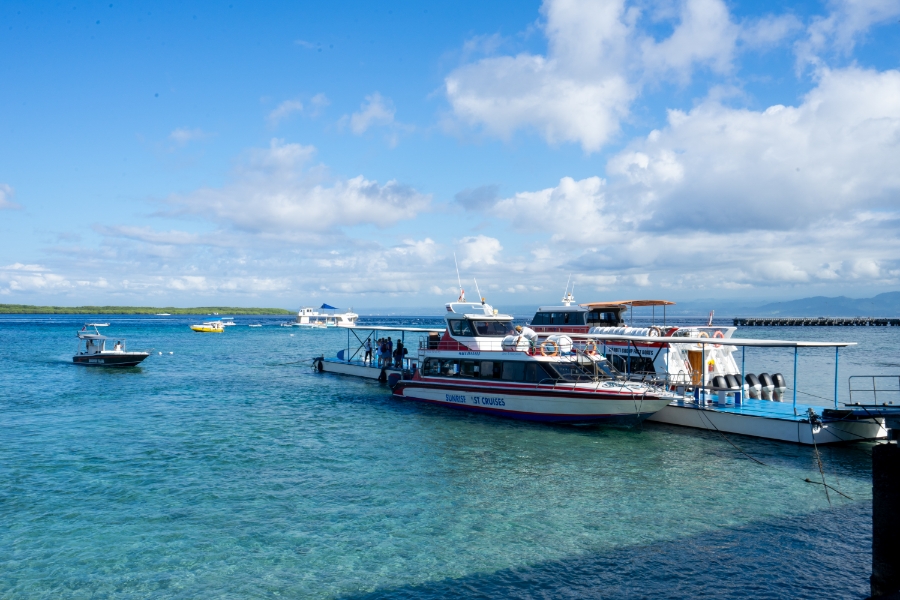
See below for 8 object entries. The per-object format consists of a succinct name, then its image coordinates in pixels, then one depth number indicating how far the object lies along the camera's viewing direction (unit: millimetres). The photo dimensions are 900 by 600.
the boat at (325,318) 128500
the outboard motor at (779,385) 23141
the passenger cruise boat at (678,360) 23234
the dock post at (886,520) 7961
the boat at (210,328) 99631
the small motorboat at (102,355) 39812
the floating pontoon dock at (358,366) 33375
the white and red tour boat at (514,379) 20234
